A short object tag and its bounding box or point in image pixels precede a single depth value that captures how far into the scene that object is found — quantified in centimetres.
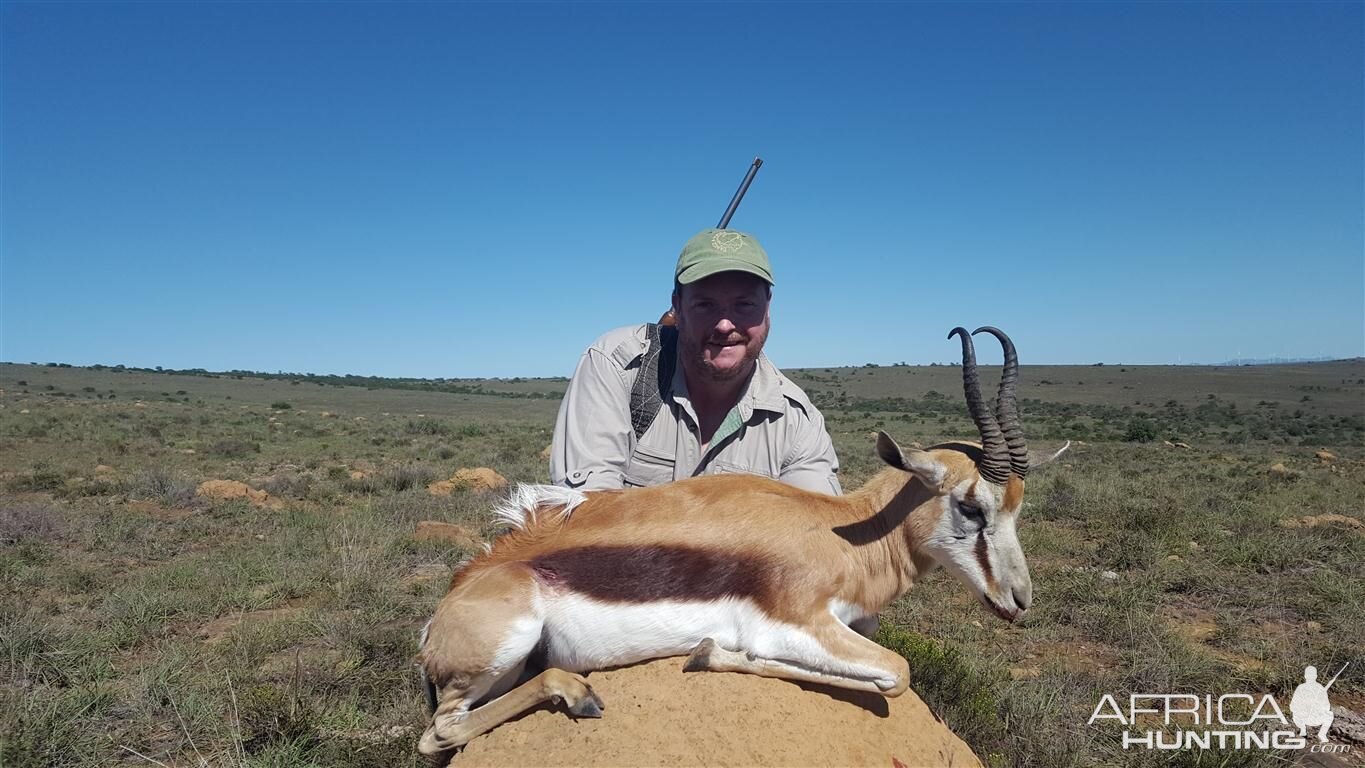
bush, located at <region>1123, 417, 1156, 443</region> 3802
